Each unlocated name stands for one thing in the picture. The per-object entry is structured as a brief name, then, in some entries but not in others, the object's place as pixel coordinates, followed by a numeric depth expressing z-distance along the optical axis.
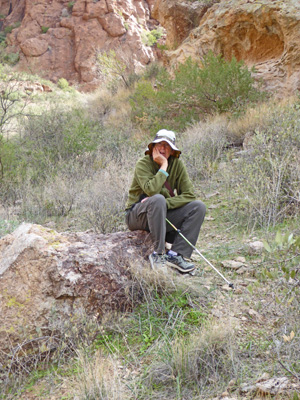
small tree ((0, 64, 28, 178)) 6.72
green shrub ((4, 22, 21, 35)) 23.69
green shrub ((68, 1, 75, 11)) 22.34
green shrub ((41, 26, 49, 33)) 22.27
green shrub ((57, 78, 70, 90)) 19.77
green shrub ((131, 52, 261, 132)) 7.38
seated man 2.90
